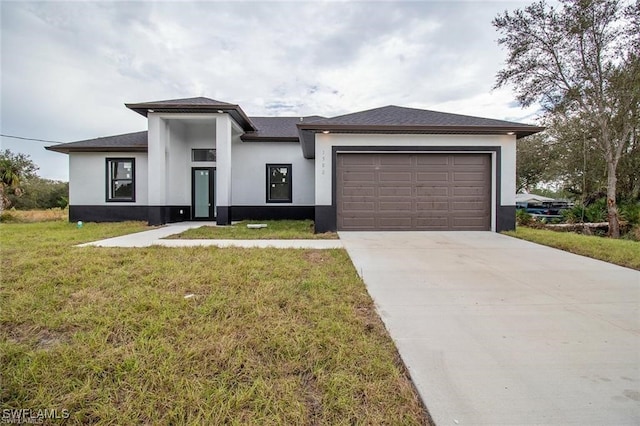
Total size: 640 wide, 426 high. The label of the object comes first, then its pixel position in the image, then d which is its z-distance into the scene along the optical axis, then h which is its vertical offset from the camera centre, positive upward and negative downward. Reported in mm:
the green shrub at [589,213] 13086 -362
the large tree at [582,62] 10016 +5089
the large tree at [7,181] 13733 +1000
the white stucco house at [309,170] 8930 +1194
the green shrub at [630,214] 11461 -322
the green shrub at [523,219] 11961 -557
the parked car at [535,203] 26828 +217
